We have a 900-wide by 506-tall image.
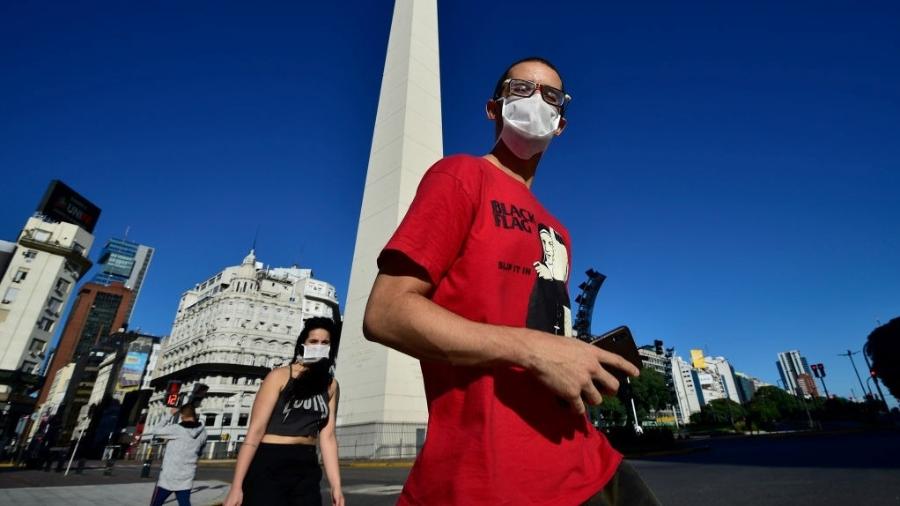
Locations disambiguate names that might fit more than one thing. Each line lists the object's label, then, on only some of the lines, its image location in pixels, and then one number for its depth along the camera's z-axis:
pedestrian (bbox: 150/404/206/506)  4.81
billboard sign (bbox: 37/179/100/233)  39.59
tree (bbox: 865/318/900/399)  30.47
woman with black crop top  2.77
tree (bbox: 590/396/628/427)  39.17
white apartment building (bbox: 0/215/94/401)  37.88
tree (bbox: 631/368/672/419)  41.75
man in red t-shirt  0.85
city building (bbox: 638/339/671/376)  89.11
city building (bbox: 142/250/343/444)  45.78
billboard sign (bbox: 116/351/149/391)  53.38
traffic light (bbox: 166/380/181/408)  10.35
